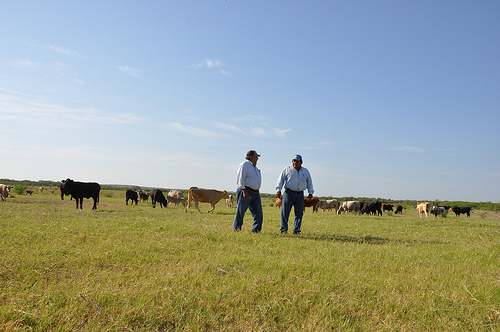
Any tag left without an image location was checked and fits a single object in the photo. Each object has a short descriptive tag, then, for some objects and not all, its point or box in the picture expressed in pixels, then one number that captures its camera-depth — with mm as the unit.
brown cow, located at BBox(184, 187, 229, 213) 20422
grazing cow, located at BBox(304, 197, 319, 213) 26645
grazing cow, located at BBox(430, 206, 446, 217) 31828
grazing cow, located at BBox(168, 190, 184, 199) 36706
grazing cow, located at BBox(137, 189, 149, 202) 37438
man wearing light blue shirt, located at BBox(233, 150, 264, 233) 8133
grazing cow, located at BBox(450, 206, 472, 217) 40638
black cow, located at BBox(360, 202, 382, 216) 32906
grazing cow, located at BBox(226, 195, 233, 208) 37441
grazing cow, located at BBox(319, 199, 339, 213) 34312
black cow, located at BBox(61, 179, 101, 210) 19016
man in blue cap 8445
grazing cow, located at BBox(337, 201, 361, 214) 33700
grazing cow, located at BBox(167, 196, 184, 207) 31734
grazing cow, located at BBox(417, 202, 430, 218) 29156
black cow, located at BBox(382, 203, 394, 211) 38469
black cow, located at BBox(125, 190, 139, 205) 31383
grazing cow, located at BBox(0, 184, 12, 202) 26419
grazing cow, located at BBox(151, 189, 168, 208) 30234
